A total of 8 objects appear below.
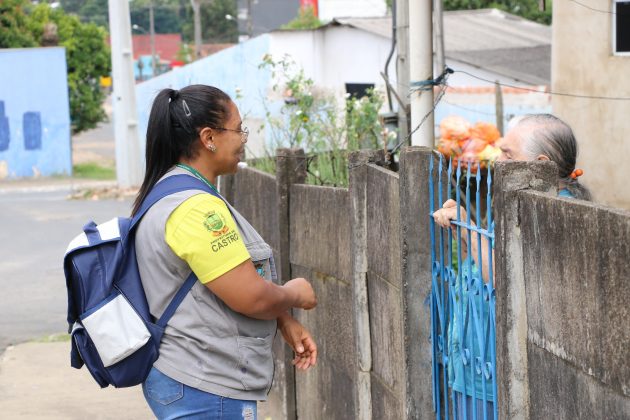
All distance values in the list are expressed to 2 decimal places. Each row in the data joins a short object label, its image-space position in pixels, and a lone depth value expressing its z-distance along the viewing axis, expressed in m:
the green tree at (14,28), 32.66
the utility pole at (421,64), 6.52
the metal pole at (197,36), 51.64
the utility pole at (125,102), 24.08
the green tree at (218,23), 76.81
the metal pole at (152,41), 65.94
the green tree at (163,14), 90.48
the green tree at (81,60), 32.62
